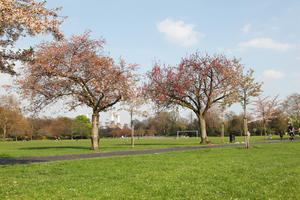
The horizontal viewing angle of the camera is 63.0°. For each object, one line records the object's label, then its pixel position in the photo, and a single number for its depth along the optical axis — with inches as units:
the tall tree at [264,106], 2278.5
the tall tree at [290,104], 3166.8
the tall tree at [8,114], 2866.6
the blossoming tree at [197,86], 1465.3
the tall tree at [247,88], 1130.4
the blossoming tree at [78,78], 1134.4
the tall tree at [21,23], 427.2
